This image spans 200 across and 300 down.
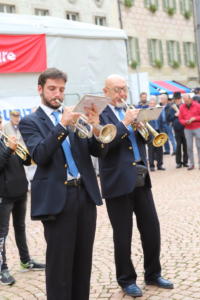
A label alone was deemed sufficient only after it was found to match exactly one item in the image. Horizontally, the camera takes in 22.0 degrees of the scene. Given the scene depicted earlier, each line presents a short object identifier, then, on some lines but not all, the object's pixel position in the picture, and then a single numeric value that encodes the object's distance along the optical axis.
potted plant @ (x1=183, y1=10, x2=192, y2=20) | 38.66
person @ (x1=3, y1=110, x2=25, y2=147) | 9.42
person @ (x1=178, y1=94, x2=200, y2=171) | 12.59
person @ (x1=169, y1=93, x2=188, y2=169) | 13.43
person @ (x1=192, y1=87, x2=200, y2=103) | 15.03
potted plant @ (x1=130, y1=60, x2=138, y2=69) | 33.03
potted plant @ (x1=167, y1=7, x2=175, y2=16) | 36.82
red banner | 10.00
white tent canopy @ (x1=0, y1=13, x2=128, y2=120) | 10.21
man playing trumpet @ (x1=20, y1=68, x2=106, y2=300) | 3.42
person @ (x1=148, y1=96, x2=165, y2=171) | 13.16
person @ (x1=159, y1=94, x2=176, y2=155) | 15.01
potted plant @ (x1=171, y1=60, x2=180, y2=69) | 36.86
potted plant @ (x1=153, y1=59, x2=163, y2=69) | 35.16
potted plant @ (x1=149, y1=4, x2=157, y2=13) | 35.16
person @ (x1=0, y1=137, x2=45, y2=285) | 5.21
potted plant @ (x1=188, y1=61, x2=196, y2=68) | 38.78
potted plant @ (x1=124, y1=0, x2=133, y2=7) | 32.94
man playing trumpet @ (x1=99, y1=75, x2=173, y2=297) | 4.55
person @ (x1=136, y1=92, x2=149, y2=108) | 12.64
